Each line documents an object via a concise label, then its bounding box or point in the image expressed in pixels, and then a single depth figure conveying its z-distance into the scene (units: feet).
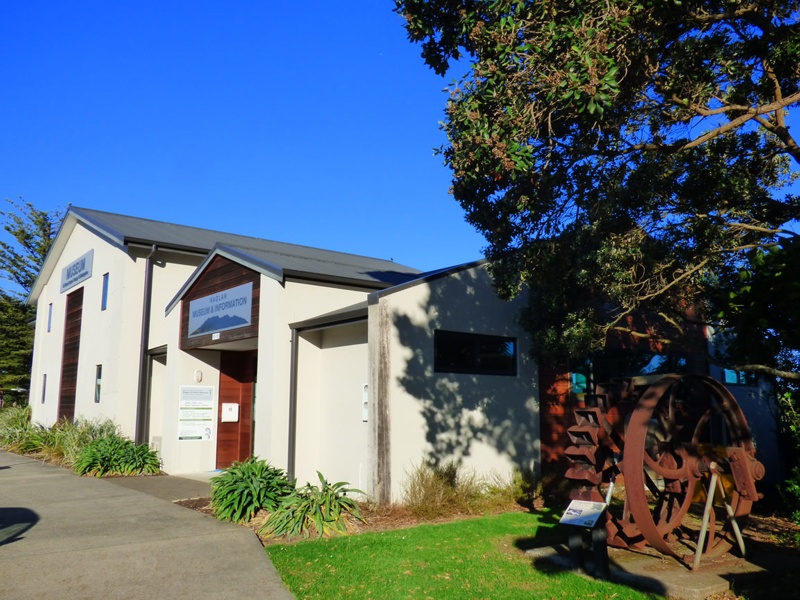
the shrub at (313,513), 30.60
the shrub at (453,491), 34.88
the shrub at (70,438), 57.82
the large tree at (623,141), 24.57
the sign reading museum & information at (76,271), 73.61
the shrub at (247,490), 33.35
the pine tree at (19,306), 118.73
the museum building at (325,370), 37.11
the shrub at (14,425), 73.92
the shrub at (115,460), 51.70
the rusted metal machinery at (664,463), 23.02
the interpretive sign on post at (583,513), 22.39
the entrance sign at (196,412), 52.85
